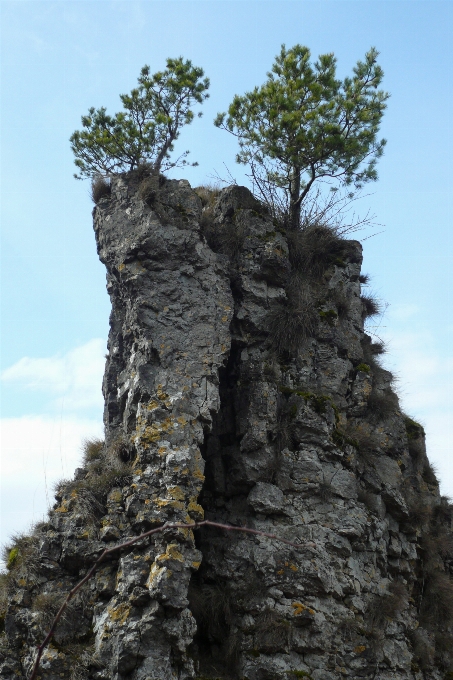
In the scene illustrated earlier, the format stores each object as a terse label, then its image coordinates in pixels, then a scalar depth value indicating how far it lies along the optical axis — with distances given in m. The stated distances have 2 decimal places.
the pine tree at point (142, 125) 14.45
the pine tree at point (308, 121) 14.43
